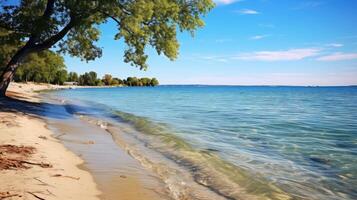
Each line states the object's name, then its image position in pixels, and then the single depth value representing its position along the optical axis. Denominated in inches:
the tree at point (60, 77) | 6072.8
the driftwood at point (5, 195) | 219.4
